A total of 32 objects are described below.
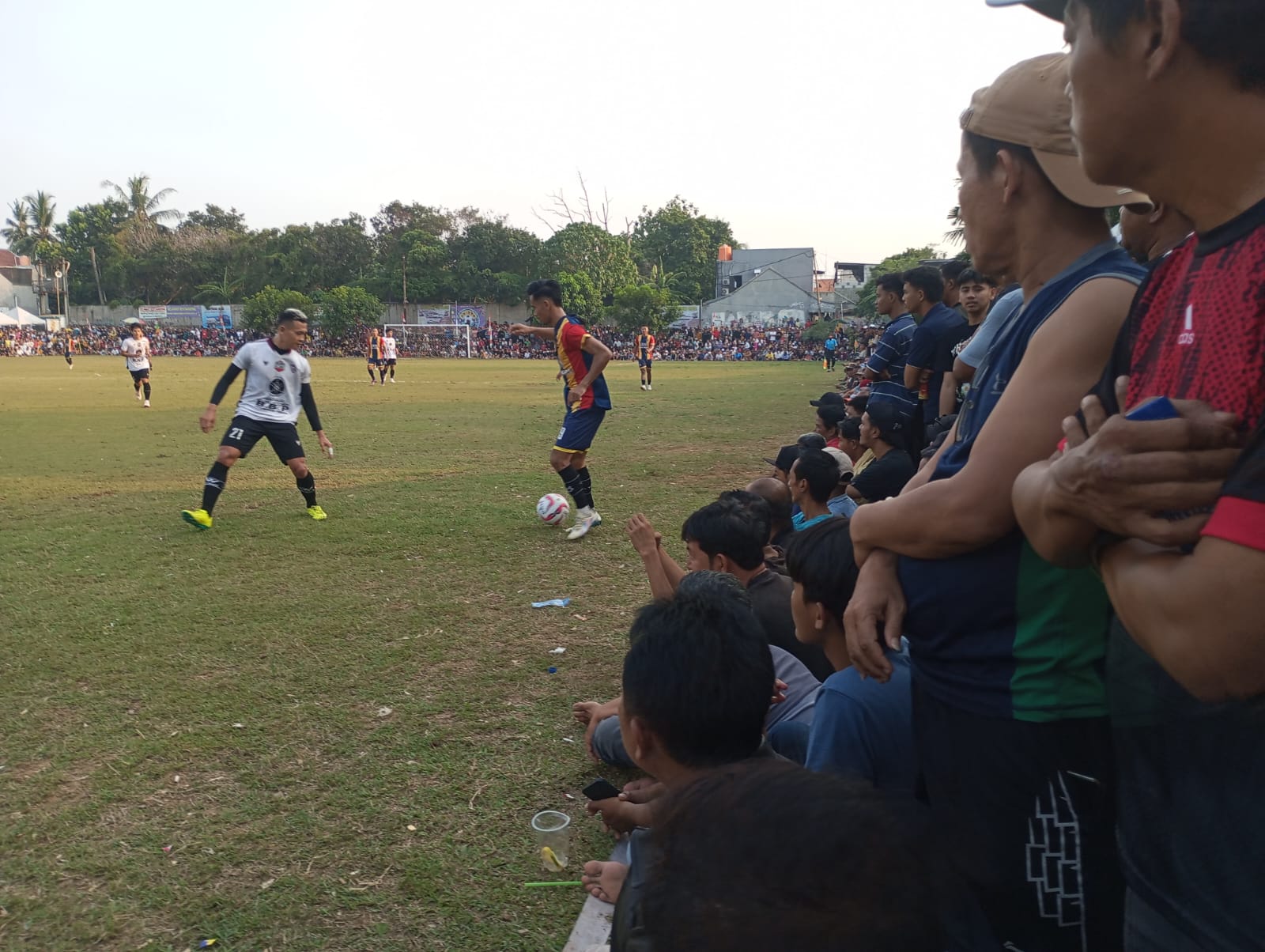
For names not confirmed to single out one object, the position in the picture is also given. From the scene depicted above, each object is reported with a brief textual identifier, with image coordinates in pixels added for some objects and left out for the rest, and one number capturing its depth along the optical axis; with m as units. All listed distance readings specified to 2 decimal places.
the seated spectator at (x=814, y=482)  4.88
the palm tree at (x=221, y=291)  61.91
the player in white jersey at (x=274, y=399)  8.17
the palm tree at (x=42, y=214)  77.06
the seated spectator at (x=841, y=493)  4.98
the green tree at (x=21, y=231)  77.94
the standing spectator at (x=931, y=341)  6.38
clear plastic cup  2.98
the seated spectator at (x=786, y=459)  5.76
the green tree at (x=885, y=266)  45.38
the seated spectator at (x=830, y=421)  7.44
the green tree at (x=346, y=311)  53.47
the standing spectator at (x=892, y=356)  6.63
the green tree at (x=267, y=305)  53.94
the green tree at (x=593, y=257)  57.84
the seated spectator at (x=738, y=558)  3.58
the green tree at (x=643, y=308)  51.81
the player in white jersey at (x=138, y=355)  18.50
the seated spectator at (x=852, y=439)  6.86
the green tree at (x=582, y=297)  51.41
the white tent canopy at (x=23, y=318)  62.26
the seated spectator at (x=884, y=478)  5.30
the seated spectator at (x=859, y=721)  1.97
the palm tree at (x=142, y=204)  72.12
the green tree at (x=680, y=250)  77.06
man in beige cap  1.43
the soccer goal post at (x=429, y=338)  56.72
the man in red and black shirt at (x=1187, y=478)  0.88
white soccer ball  7.83
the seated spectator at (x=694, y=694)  2.09
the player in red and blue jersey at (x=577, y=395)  7.73
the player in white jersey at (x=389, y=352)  27.70
